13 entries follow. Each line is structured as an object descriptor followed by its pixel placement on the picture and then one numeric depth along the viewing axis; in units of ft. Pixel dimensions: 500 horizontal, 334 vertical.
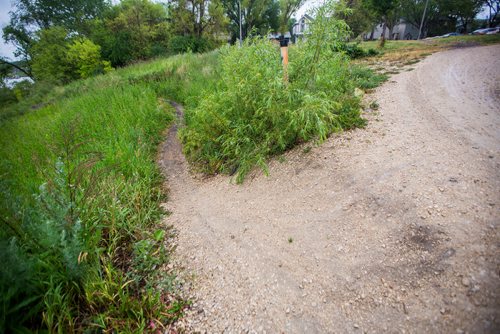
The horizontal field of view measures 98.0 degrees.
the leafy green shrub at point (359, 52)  34.22
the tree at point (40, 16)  91.86
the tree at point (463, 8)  104.99
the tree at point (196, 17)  72.08
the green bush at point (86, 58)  54.90
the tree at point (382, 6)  39.68
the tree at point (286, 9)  110.83
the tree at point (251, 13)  101.71
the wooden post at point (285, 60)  11.32
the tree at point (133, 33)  62.90
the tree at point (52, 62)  57.36
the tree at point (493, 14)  106.71
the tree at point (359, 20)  59.96
